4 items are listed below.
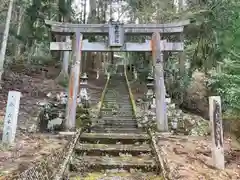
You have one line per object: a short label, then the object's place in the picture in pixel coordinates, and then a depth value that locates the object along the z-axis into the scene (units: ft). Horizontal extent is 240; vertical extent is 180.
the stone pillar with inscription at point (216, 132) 10.50
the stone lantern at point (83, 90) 24.50
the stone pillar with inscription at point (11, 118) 12.37
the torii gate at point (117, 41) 18.02
